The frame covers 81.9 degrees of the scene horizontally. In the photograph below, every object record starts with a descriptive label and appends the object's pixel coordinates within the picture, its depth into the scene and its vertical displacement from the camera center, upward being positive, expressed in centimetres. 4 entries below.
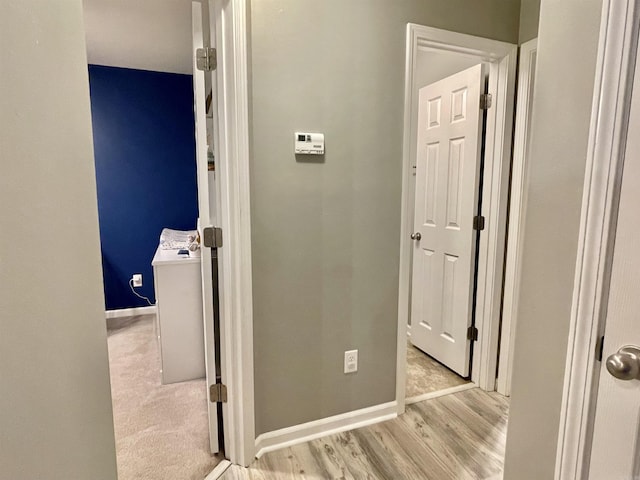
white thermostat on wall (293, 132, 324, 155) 170 +23
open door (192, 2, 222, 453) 161 -13
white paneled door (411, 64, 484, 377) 235 -14
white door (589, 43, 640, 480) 75 -28
